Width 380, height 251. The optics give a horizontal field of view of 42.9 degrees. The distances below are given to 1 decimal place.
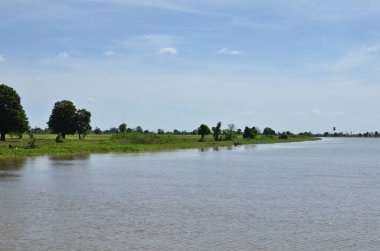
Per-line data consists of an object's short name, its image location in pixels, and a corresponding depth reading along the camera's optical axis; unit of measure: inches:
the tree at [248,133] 6664.9
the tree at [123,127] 7455.7
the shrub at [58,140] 3203.2
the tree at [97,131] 7638.8
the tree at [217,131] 5413.4
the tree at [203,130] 5472.4
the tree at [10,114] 3075.8
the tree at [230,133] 5787.4
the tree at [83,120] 4330.7
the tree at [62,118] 4077.3
